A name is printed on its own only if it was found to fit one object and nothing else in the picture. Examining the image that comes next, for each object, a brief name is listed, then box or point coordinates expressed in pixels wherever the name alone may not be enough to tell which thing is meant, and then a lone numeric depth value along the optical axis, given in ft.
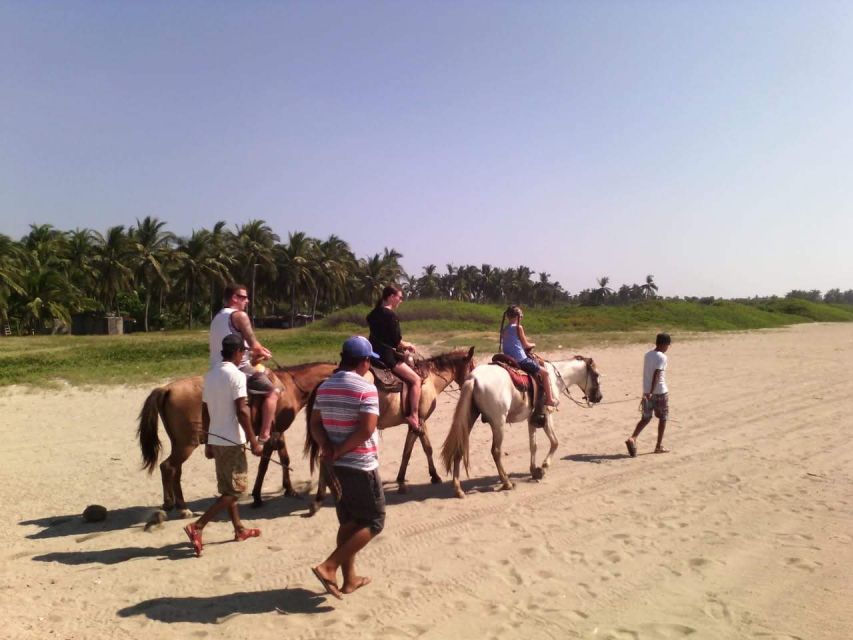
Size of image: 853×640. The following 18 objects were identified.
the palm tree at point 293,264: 191.52
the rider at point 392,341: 23.54
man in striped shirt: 14.48
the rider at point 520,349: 26.91
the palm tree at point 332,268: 202.08
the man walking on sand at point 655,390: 30.14
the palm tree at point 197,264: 175.42
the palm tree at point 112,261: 165.68
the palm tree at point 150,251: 168.14
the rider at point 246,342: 20.85
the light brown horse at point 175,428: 21.80
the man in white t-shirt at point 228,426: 17.93
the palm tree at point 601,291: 331.98
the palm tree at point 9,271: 128.36
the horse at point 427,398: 24.31
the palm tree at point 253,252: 185.98
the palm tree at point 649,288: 354.95
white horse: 23.89
